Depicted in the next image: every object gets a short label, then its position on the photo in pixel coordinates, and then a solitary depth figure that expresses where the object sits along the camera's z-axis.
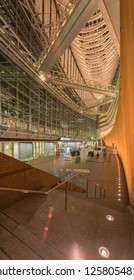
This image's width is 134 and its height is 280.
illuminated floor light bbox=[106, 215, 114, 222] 3.42
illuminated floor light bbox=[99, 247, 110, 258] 2.32
